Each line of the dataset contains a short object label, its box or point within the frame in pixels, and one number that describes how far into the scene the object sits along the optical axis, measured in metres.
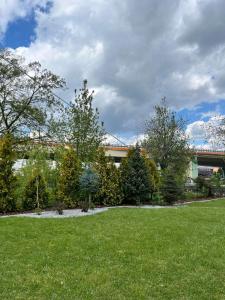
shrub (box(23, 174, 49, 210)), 8.34
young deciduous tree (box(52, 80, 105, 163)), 12.17
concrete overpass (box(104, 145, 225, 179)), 31.95
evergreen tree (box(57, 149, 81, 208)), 8.81
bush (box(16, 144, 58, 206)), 8.49
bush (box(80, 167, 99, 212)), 8.31
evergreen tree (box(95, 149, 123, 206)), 9.47
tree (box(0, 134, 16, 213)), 7.88
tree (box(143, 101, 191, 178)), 17.12
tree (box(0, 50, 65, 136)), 13.74
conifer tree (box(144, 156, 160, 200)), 10.18
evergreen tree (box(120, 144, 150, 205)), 9.83
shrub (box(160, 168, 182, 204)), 10.49
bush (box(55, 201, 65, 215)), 7.41
